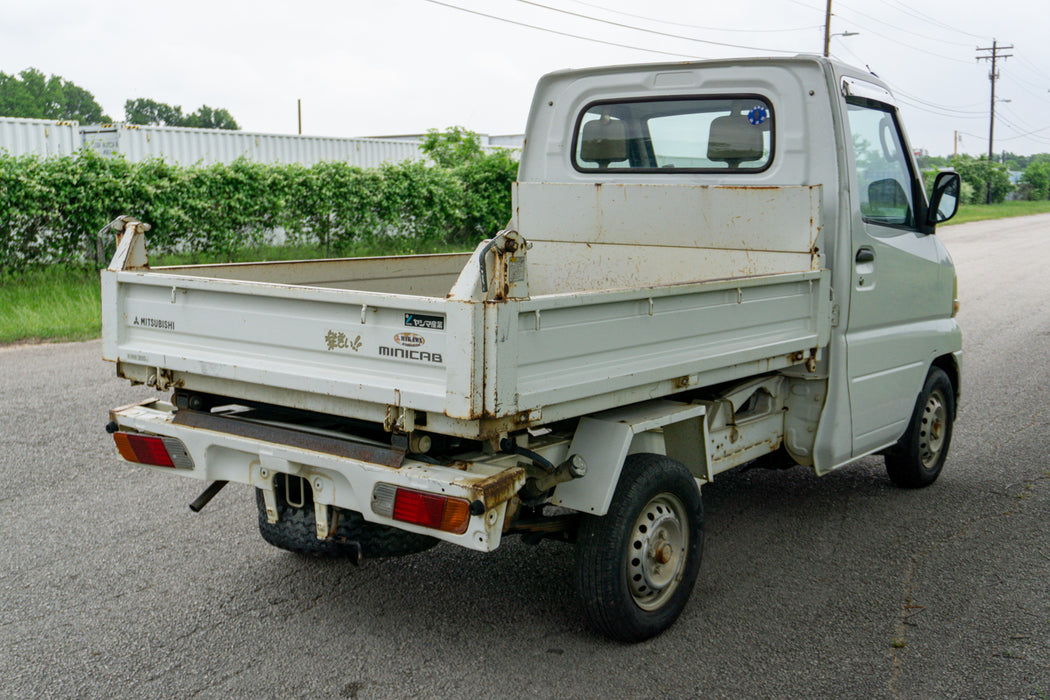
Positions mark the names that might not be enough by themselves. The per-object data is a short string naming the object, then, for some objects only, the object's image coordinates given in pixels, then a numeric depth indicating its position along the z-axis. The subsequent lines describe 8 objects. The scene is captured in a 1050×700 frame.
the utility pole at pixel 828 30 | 40.53
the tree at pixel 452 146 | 20.06
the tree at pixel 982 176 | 51.28
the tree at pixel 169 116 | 73.94
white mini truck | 3.27
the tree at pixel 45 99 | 65.06
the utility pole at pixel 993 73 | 64.31
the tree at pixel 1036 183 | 59.97
